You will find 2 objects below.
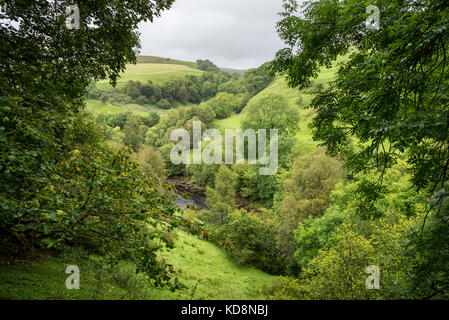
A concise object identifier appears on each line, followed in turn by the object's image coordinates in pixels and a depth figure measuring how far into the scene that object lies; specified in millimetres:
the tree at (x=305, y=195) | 22422
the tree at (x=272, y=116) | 51156
